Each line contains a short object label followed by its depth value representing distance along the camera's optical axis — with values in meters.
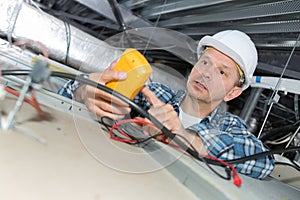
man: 0.58
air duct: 1.20
